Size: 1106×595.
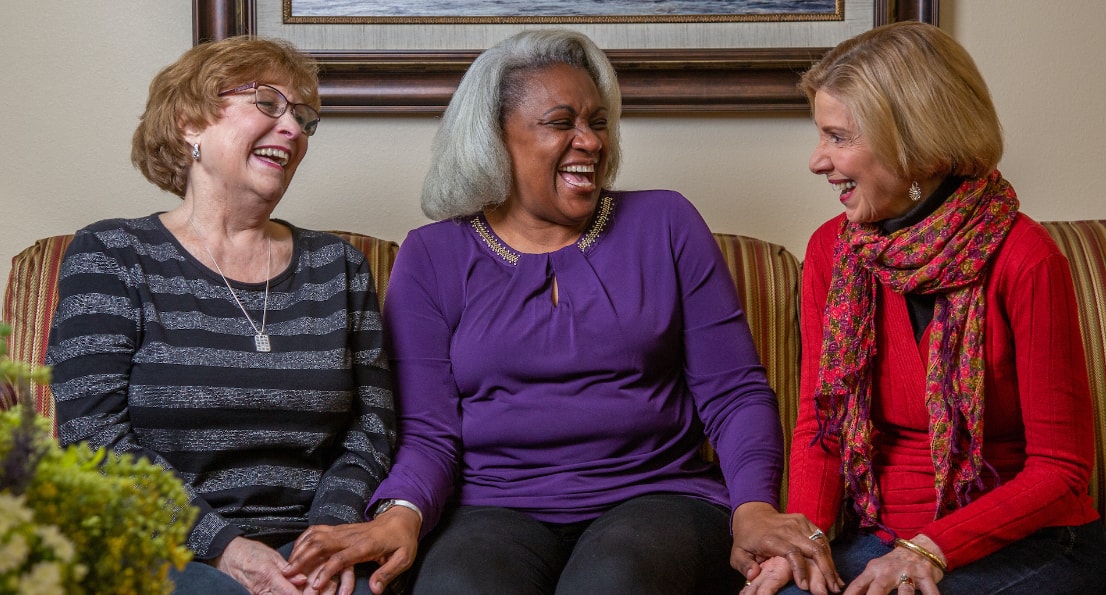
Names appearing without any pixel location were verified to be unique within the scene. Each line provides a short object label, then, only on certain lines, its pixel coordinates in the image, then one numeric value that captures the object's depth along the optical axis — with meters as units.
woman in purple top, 1.61
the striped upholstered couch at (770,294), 1.94
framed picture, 2.18
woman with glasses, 1.55
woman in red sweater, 1.45
